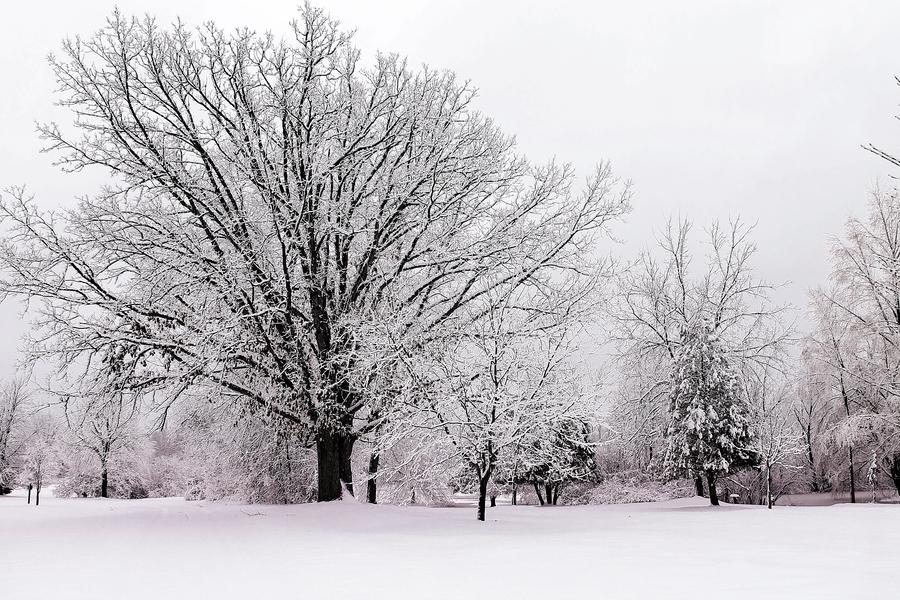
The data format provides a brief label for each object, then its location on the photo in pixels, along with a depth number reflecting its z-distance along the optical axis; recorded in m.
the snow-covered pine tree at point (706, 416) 22.06
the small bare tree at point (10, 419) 45.83
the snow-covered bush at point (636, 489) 29.23
